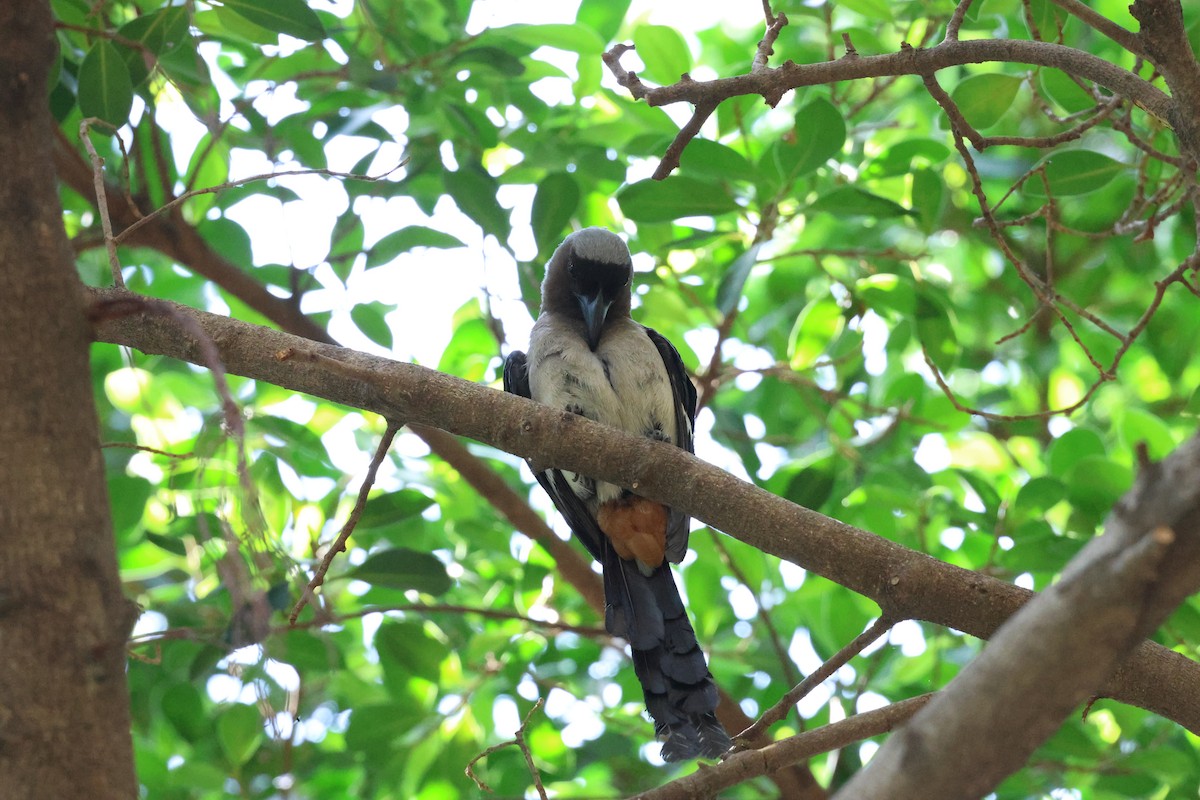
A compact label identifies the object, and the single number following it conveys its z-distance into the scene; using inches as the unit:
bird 265.0
